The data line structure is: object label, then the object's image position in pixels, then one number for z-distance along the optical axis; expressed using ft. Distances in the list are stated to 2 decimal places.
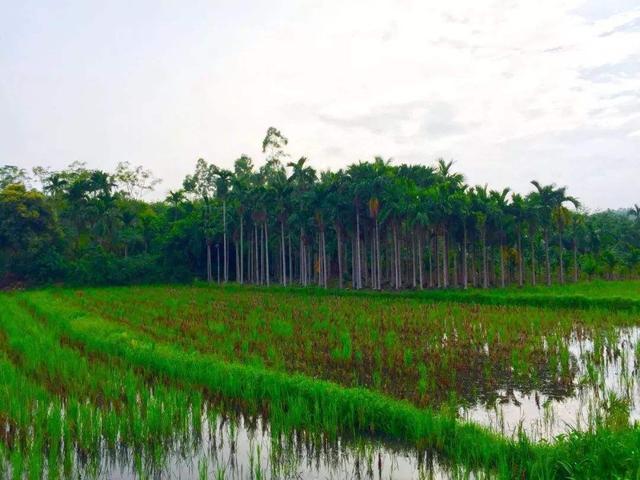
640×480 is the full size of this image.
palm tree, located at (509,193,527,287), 135.33
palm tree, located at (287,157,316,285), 151.02
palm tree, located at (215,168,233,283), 176.35
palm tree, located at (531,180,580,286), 132.26
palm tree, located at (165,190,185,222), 210.18
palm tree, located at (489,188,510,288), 133.59
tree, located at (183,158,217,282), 268.41
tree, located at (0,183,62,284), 161.68
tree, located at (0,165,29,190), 239.50
